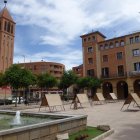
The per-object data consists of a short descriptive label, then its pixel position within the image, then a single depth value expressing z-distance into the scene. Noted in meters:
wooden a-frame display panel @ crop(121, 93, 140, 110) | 10.39
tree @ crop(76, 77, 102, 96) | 29.45
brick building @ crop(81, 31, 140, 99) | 29.58
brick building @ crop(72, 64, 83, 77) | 57.11
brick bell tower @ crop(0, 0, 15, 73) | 45.31
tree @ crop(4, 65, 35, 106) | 17.24
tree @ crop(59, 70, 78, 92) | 29.29
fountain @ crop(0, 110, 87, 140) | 3.64
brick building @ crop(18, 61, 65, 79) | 60.97
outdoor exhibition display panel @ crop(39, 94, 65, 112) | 10.37
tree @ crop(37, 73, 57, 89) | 30.92
